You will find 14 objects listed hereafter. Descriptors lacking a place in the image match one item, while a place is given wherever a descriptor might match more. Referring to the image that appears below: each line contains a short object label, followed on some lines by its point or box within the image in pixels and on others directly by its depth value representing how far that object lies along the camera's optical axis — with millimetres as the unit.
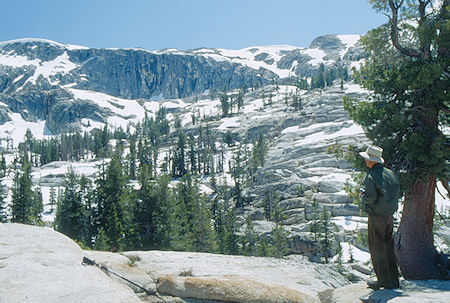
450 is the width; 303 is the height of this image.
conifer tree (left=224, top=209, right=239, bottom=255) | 39312
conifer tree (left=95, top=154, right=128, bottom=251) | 30391
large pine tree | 8273
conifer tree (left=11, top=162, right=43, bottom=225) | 39312
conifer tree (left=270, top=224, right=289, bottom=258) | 42219
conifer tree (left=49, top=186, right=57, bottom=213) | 78750
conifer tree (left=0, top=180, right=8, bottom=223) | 38834
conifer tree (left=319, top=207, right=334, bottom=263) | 47125
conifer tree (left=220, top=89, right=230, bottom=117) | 158125
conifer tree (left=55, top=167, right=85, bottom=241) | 35062
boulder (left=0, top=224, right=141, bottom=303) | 4519
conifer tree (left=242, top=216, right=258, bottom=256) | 40250
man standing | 5805
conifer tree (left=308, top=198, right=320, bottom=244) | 48800
